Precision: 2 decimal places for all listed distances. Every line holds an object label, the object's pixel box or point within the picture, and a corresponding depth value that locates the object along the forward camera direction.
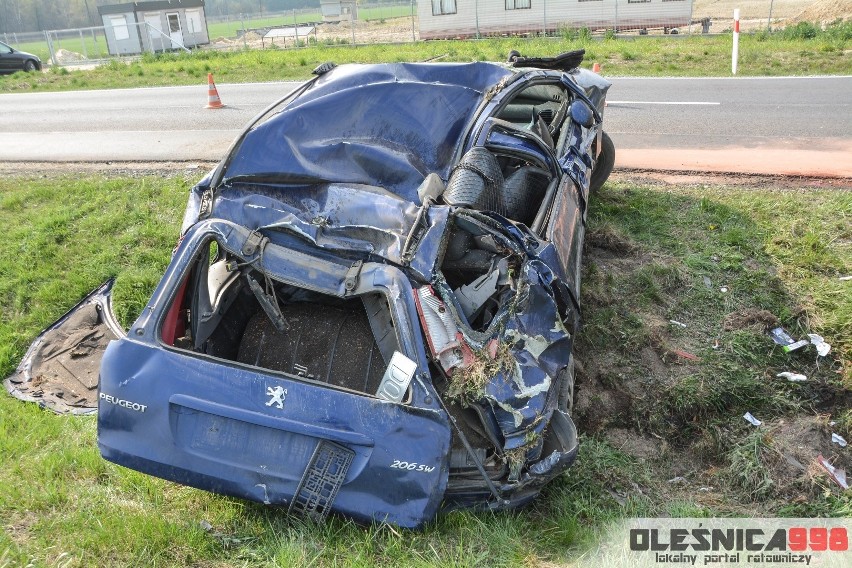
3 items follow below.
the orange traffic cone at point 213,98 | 14.32
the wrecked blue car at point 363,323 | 3.54
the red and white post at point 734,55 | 14.41
